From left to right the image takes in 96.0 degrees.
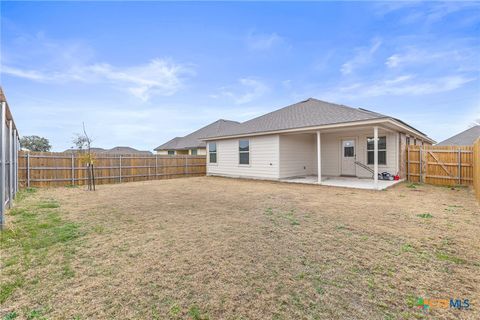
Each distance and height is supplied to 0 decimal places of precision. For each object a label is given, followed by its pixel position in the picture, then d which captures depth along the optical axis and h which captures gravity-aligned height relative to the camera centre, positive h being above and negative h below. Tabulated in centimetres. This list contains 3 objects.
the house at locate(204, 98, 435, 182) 1052 +84
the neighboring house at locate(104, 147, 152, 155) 3774 +199
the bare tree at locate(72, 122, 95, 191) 1067 +124
